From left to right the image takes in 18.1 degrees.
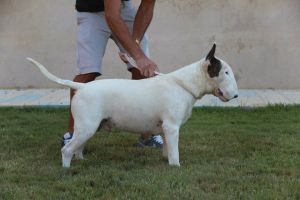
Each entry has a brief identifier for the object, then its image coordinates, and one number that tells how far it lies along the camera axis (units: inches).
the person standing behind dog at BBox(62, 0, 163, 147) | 325.6
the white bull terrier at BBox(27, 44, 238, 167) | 282.4
